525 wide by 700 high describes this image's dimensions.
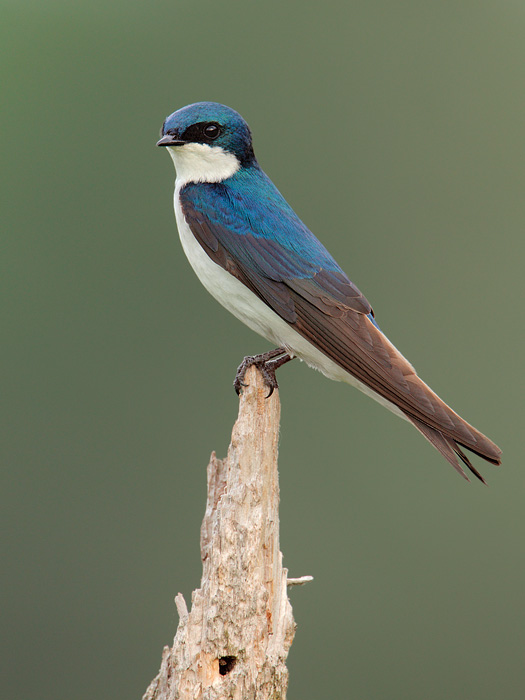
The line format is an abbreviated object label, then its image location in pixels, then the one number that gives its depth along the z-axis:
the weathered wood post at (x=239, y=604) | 5.34
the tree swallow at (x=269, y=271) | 6.44
